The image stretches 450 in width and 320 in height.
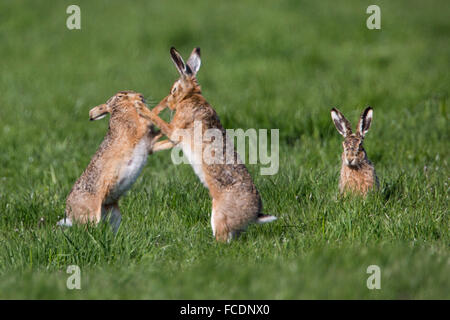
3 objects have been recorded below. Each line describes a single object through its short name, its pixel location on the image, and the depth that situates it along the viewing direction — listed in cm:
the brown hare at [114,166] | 1041
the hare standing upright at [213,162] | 1028
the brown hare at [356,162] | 1187
